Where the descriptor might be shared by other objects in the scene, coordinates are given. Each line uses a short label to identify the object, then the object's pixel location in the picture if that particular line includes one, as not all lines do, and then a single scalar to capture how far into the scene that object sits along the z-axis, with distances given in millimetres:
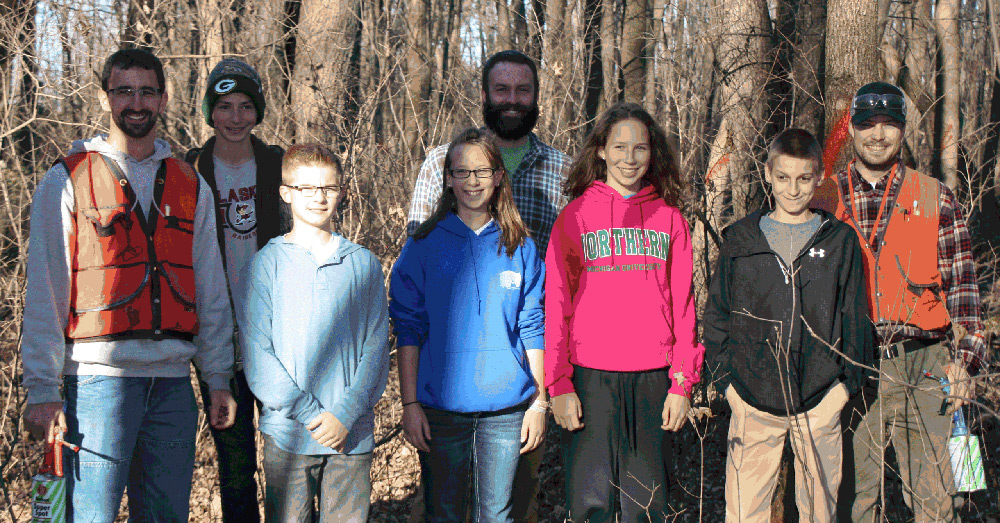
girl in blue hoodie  3242
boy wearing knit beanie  3555
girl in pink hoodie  3307
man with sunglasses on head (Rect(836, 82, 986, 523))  3508
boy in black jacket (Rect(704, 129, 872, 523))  3398
